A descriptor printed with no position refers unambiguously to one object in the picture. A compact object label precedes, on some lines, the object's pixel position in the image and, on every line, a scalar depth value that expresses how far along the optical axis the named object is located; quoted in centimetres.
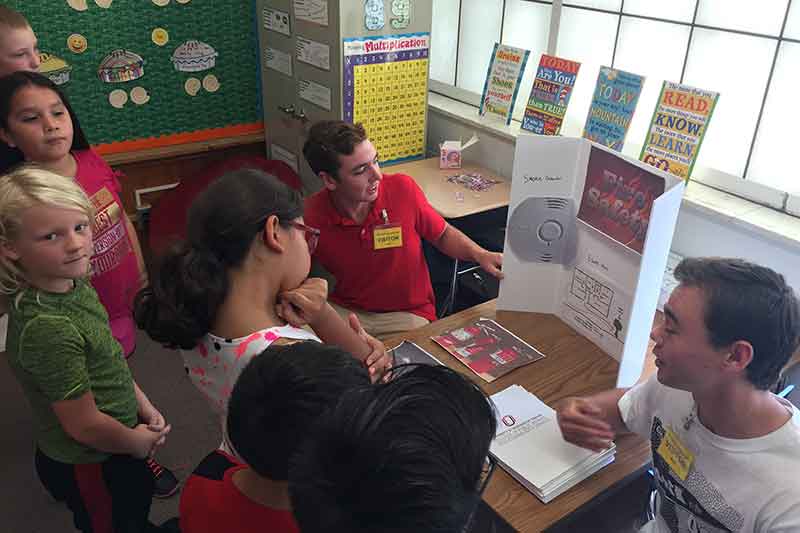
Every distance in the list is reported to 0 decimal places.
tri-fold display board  148
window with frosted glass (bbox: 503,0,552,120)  308
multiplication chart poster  310
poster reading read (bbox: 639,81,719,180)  218
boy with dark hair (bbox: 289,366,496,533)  60
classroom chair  353
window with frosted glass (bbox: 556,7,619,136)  279
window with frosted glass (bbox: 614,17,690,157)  253
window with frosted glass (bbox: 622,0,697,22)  244
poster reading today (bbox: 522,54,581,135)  272
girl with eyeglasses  121
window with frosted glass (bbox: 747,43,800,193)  218
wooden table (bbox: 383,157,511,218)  275
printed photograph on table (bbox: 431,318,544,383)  167
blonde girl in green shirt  137
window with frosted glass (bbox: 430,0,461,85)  355
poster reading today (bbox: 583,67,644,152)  242
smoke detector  173
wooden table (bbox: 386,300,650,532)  127
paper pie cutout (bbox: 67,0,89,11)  315
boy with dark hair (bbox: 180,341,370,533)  80
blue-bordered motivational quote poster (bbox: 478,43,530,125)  300
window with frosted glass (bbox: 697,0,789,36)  219
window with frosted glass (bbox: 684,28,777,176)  228
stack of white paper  131
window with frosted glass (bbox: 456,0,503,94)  334
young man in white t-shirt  111
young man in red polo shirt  212
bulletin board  322
